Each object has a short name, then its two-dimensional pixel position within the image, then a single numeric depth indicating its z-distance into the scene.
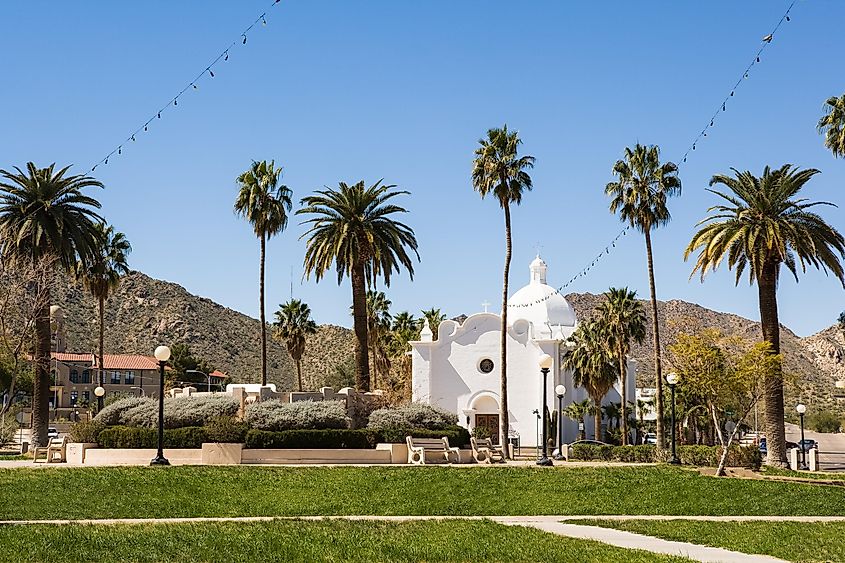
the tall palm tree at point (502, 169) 54.47
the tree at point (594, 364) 71.62
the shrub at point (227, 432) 37.25
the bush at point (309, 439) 36.94
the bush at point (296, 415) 38.76
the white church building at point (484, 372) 76.88
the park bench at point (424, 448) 37.97
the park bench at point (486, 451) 40.84
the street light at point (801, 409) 52.16
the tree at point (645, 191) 52.25
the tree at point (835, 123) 37.22
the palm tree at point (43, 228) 47.22
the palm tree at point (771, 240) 42.66
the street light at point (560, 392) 48.22
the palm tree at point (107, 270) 69.06
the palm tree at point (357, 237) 50.84
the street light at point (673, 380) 39.16
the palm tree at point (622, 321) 69.62
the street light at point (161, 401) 32.44
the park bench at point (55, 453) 37.28
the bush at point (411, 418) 42.25
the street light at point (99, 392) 50.70
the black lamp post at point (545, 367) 35.47
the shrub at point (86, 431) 39.12
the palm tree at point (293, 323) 81.19
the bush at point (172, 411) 40.00
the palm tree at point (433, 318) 84.94
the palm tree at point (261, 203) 59.75
